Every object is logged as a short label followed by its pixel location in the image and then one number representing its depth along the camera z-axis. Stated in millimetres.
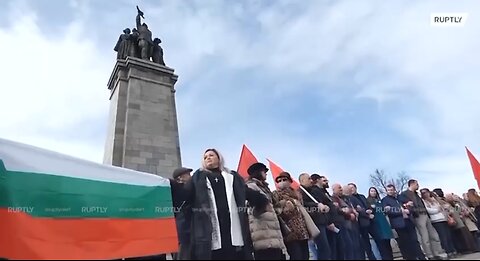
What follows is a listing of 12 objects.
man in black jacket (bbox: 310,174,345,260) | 5637
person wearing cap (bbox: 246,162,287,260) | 4211
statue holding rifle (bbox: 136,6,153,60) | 13130
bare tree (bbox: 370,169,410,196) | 37719
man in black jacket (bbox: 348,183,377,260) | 6621
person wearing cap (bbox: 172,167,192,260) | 4211
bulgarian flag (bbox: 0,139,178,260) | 3715
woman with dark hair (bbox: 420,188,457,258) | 7137
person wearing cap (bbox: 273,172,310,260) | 4703
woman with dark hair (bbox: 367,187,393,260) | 6652
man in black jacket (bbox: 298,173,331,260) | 5184
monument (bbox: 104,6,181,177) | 10664
